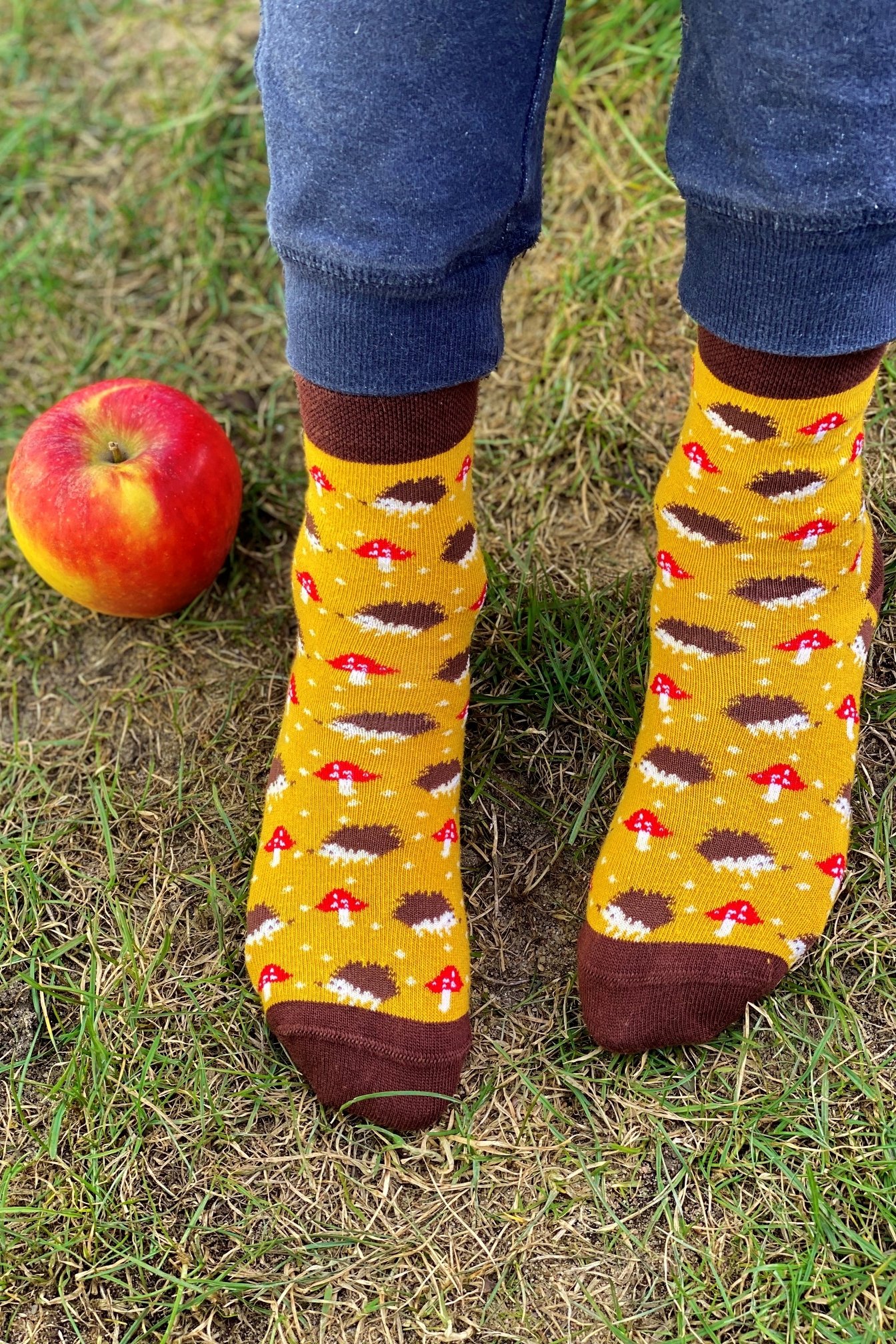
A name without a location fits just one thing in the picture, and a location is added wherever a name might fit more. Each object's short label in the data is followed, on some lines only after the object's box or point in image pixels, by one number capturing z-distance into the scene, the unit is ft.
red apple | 3.23
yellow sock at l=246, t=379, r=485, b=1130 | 2.98
